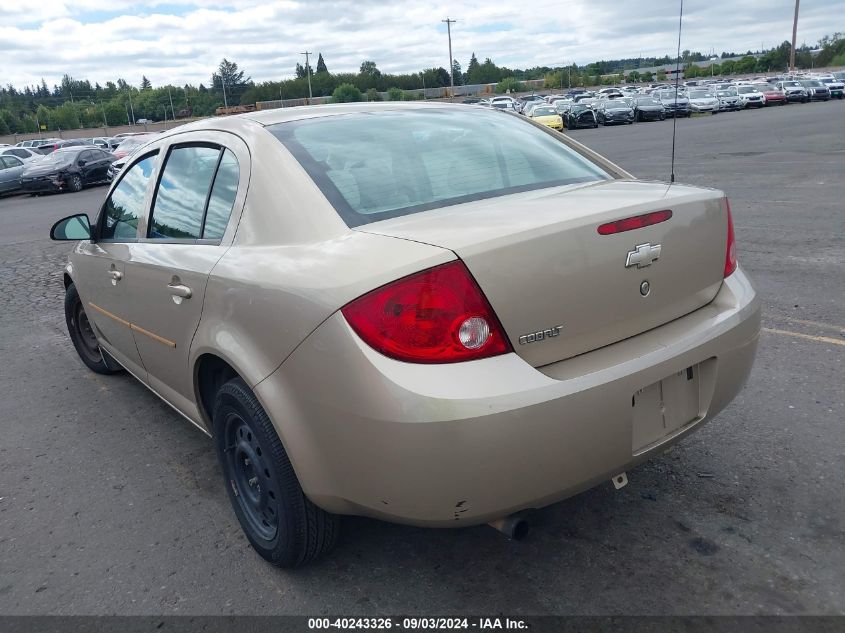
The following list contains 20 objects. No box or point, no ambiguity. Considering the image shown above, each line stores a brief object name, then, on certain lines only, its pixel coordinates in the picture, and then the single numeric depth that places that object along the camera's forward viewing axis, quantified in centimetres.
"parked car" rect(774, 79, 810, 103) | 4994
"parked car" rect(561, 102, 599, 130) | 3872
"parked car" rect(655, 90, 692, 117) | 4072
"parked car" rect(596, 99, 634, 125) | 3947
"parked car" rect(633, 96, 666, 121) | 4044
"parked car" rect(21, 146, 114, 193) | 2316
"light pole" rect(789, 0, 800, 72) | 7195
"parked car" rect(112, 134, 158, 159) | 2592
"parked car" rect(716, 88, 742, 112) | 4600
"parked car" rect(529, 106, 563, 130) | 3392
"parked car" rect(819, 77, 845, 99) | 5281
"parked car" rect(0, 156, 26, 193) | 2387
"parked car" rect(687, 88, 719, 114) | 4465
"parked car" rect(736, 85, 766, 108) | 4688
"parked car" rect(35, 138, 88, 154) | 4252
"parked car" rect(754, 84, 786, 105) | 4941
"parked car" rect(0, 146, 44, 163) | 3031
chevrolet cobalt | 213
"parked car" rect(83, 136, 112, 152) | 4092
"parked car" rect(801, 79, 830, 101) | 5072
